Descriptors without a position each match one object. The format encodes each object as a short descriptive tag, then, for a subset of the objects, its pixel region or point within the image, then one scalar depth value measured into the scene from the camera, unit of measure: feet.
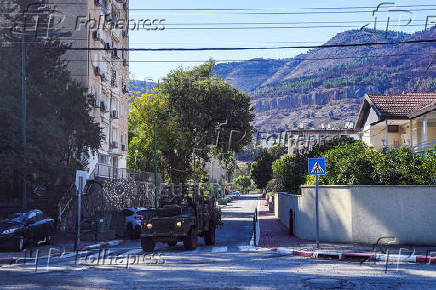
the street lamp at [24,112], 85.20
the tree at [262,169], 378.32
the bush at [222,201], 271.30
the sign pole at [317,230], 60.85
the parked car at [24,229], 67.41
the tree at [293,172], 125.08
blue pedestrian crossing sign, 61.62
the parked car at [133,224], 88.12
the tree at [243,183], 628.28
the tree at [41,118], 86.84
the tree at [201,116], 176.35
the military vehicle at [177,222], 62.28
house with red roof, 103.28
